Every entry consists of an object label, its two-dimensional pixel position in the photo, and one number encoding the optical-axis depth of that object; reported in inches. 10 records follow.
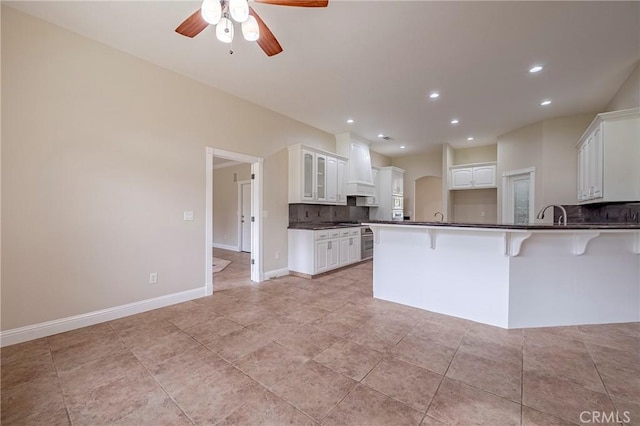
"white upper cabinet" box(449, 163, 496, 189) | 263.4
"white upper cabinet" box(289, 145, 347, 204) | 191.3
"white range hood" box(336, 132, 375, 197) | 239.5
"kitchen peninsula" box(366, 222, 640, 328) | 102.2
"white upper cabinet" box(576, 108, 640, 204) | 122.0
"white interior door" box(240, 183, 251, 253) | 293.3
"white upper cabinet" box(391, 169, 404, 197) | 297.9
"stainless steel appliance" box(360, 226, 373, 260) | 234.2
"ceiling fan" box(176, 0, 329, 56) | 68.6
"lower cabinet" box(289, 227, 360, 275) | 183.6
